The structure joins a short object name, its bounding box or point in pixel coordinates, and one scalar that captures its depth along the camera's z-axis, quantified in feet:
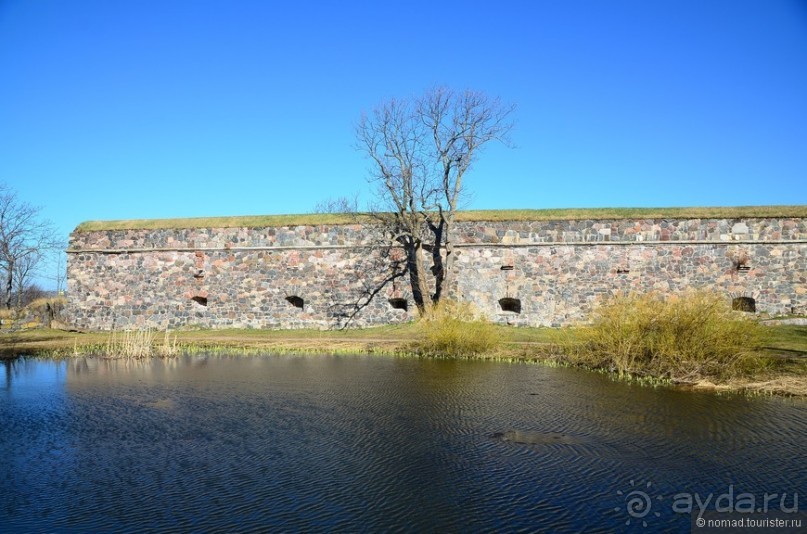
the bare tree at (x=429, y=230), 62.13
